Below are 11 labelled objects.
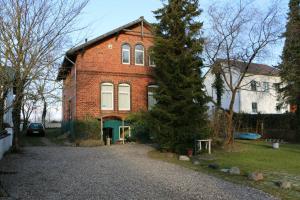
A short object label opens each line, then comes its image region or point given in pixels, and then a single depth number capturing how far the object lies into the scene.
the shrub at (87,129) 18.13
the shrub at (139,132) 19.19
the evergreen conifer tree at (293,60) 19.31
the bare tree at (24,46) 6.66
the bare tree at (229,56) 15.21
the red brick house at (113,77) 19.11
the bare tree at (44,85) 7.60
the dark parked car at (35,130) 24.62
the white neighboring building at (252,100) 32.41
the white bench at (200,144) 13.98
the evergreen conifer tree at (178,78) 13.45
